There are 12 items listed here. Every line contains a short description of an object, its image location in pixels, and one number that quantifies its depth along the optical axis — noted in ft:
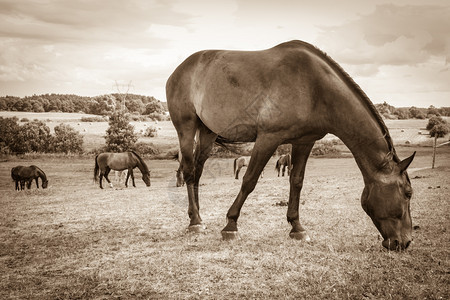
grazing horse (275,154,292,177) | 101.46
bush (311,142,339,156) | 124.36
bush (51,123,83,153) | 128.47
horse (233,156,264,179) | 96.46
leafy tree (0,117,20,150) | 120.06
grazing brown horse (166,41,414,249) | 16.48
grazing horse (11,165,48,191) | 77.97
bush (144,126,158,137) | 160.13
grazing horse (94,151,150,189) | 81.82
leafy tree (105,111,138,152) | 146.51
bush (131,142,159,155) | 144.21
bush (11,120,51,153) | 121.90
